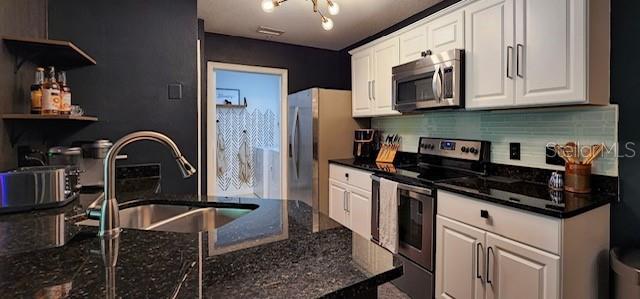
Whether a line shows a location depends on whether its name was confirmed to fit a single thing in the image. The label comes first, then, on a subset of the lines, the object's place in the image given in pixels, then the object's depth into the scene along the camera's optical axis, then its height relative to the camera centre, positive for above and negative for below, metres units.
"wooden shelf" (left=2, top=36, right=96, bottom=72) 1.54 +0.49
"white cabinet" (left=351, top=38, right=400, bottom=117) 2.97 +0.65
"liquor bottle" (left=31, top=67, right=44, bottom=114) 1.68 +0.26
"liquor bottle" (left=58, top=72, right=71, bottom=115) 1.76 +0.26
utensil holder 1.72 -0.18
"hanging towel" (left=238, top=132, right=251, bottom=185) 5.93 -0.29
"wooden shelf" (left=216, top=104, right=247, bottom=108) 5.59 +0.68
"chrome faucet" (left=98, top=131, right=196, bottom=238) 0.93 -0.13
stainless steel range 2.11 -0.40
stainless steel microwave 2.24 +0.47
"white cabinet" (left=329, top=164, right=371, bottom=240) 2.82 -0.50
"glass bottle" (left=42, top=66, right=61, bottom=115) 1.68 +0.25
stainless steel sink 1.48 -0.33
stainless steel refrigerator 3.43 +0.09
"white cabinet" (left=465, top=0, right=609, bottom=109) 1.62 +0.51
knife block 3.24 -0.09
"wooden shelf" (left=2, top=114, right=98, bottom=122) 1.52 +0.14
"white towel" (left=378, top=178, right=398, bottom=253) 2.37 -0.52
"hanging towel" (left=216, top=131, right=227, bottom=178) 5.72 -0.22
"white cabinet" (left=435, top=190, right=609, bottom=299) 1.45 -0.54
